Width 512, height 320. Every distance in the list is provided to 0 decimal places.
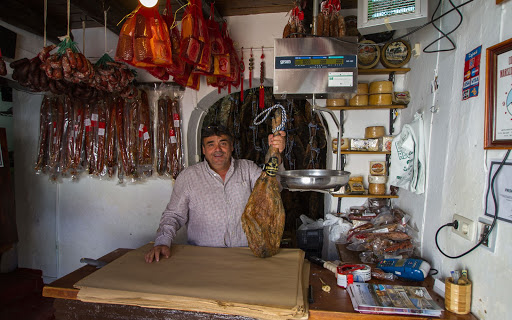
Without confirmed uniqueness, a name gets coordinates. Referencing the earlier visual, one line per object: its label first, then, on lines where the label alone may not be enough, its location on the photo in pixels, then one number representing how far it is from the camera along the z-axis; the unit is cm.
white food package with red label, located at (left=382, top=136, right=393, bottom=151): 271
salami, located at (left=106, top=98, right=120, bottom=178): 315
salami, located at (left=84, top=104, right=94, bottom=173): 319
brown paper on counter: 124
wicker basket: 136
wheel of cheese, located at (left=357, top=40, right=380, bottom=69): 262
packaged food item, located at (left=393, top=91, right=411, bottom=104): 259
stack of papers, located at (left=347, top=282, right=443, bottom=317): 132
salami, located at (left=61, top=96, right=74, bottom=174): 322
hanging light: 173
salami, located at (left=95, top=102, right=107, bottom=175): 319
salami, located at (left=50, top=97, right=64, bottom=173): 322
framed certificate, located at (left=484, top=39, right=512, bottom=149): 120
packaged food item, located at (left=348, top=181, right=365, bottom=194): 283
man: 228
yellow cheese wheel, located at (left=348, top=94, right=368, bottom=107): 270
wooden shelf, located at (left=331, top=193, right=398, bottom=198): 277
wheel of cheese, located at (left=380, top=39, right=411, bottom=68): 257
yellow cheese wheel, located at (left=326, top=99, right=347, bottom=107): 272
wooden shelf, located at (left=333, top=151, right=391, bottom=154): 272
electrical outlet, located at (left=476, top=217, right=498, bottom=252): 127
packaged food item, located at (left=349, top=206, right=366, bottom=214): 288
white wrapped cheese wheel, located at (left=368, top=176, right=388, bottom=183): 280
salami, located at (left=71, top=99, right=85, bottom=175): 320
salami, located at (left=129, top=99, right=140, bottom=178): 312
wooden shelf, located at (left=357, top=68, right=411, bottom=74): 262
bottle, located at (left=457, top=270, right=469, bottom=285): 139
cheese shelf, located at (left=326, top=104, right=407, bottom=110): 262
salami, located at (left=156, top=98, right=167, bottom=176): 313
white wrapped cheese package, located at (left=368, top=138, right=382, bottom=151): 278
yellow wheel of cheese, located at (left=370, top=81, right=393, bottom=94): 262
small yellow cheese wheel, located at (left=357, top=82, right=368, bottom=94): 271
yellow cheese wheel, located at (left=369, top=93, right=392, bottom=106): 263
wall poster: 146
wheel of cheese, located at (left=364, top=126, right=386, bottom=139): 275
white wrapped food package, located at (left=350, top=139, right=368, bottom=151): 281
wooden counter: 132
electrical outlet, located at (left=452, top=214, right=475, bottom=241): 143
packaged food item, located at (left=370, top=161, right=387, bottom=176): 281
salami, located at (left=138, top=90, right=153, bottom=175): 312
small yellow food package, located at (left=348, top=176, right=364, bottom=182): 292
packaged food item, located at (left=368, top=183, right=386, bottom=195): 280
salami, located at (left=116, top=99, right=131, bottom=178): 314
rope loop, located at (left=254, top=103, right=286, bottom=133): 160
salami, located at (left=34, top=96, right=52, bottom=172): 324
